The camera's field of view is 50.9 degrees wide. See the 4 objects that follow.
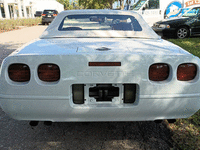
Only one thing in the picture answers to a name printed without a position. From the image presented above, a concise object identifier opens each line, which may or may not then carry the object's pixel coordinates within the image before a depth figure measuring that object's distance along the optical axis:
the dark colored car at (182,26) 10.44
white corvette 1.95
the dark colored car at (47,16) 24.88
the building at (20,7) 35.94
